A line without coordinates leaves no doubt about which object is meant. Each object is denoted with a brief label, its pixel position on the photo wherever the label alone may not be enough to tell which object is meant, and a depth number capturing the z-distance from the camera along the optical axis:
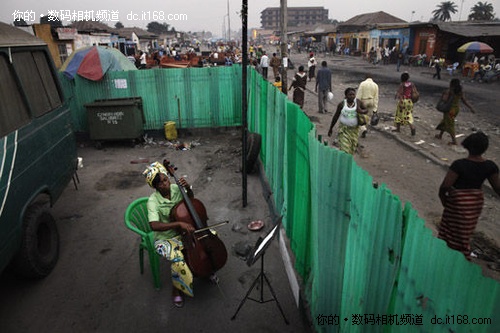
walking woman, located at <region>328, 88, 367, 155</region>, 6.93
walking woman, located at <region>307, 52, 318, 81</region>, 20.56
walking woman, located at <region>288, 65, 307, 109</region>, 11.97
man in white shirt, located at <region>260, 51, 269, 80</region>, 21.03
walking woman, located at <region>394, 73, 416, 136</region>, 9.62
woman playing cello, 3.69
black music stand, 2.82
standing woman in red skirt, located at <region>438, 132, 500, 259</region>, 3.54
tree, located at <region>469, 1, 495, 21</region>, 63.37
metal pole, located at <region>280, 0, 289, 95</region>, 14.61
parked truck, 3.68
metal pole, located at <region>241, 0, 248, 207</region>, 5.09
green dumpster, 9.48
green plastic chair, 3.99
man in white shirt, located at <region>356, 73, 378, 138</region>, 9.32
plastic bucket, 10.36
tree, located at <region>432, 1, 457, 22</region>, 88.50
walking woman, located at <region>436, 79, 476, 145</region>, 8.55
